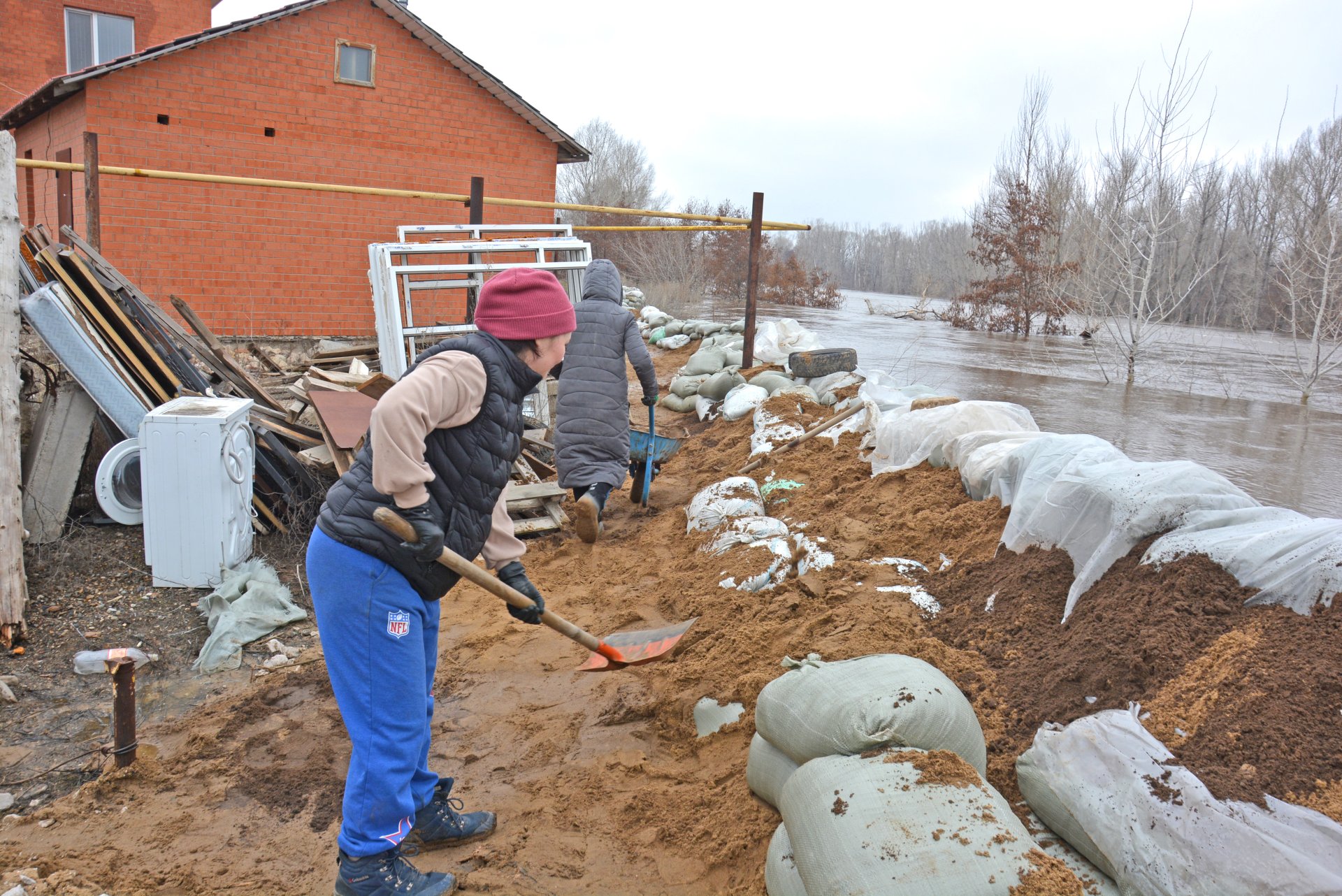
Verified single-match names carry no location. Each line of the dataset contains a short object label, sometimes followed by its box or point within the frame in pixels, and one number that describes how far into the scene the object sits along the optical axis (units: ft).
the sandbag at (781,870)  6.56
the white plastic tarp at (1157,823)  5.44
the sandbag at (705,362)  31.12
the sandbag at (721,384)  28.14
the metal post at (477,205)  23.17
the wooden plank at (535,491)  18.44
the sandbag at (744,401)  25.29
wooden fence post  12.17
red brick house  36.09
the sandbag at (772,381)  25.80
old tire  25.73
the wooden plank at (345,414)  15.92
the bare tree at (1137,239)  34.30
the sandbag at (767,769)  7.79
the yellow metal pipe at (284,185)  21.27
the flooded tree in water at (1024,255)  66.49
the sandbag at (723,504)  16.38
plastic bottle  11.52
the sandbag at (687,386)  30.30
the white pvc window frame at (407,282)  20.97
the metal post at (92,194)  21.27
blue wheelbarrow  19.62
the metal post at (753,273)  27.20
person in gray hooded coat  16.70
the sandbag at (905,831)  5.72
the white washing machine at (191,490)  13.33
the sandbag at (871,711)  7.01
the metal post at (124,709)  9.21
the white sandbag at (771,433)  20.92
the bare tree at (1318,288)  30.60
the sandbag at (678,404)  29.89
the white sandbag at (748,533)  14.92
